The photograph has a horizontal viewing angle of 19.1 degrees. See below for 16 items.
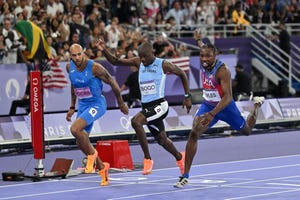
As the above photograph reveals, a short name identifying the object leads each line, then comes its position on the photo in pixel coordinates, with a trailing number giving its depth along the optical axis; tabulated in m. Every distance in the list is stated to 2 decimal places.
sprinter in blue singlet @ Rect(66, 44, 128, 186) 15.28
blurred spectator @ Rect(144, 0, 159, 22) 31.64
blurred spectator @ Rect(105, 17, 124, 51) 28.05
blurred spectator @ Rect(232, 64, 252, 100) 27.58
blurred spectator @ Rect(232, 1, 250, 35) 33.75
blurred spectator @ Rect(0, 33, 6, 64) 24.24
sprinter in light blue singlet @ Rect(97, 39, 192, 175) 15.85
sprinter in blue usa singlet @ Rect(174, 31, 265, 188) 14.42
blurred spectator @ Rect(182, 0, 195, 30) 32.41
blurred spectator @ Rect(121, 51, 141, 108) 24.45
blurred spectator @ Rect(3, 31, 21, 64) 24.55
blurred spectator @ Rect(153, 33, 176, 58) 28.11
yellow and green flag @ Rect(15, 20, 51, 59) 24.20
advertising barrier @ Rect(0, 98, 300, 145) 21.22
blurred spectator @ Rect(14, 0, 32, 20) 25.81
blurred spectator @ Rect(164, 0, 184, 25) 32.00
